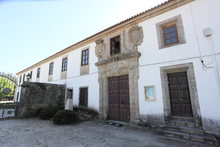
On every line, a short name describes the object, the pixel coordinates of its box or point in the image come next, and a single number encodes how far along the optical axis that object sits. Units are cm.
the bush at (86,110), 812
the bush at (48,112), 788
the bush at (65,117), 650
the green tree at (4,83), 1460
